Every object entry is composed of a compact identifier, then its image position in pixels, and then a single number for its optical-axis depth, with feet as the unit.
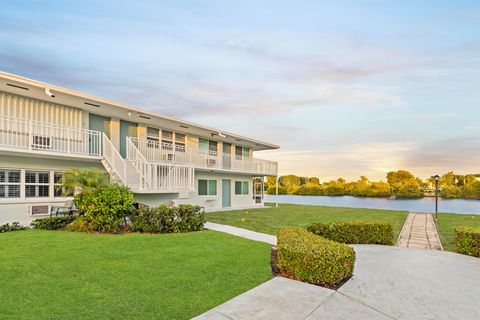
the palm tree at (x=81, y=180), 34.58
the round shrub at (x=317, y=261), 16.28
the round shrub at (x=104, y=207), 32.99
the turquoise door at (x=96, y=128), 44.34
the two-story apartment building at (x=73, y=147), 36.45
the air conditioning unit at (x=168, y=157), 54.44
